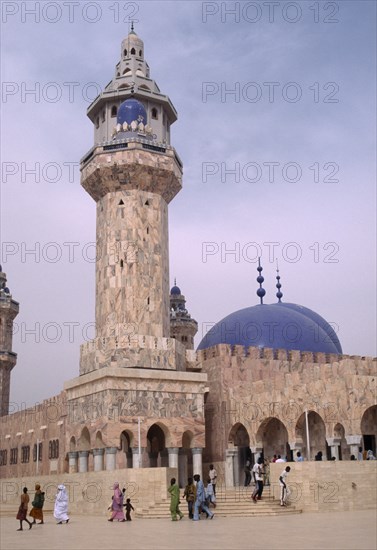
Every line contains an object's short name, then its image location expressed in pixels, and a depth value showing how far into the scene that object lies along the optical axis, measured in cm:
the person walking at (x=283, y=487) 2044
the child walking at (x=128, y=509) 1935
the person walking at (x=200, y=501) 1827
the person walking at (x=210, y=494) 2011
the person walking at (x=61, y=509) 1912
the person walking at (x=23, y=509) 1711
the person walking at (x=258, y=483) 2084
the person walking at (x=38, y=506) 1865
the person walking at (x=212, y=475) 2255
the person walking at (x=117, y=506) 1906
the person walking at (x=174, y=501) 1809
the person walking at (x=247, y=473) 2936
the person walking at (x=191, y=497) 1873
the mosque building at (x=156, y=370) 2688
